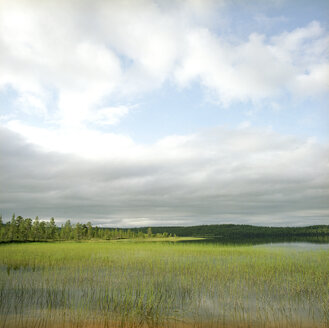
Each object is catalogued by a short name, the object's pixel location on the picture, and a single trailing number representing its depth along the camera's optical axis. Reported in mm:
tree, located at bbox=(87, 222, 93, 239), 105812
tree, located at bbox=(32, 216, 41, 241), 88938
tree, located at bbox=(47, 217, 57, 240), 92875
